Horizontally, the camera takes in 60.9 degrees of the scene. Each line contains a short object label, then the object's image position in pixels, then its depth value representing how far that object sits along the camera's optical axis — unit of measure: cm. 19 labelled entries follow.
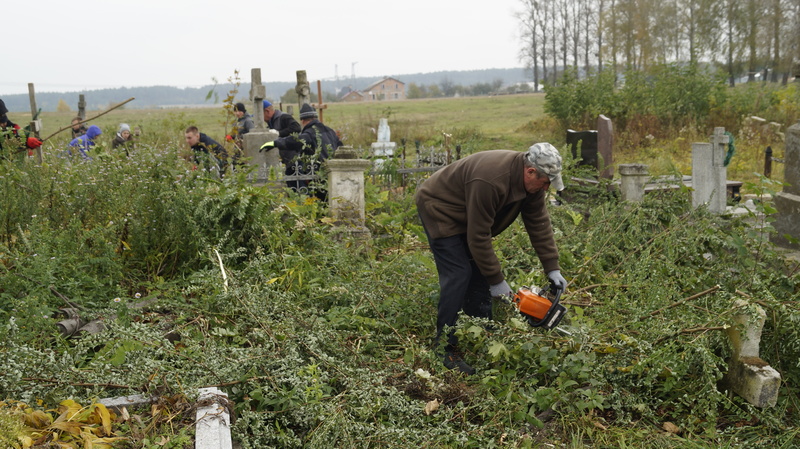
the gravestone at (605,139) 910
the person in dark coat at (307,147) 826
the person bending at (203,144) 877
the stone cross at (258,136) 1084
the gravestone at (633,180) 744
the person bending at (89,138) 1052
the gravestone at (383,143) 1238
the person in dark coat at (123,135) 1081
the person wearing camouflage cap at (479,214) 426
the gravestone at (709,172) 752
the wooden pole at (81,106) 1616
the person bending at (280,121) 960
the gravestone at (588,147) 873
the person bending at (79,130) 1467
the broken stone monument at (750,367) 389
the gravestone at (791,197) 596
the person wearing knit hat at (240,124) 1075
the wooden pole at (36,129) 860
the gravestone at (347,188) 741
